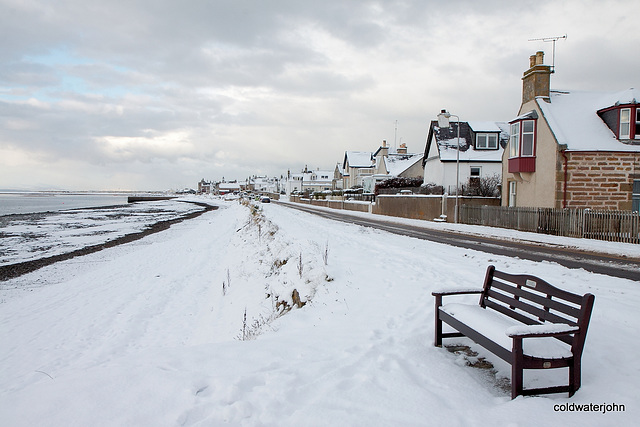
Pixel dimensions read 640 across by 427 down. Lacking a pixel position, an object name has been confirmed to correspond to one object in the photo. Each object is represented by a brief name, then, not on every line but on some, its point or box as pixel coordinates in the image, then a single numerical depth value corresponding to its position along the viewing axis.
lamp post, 27.03
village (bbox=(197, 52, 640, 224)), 22.50
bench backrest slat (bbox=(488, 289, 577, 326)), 4.36
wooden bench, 3.83
